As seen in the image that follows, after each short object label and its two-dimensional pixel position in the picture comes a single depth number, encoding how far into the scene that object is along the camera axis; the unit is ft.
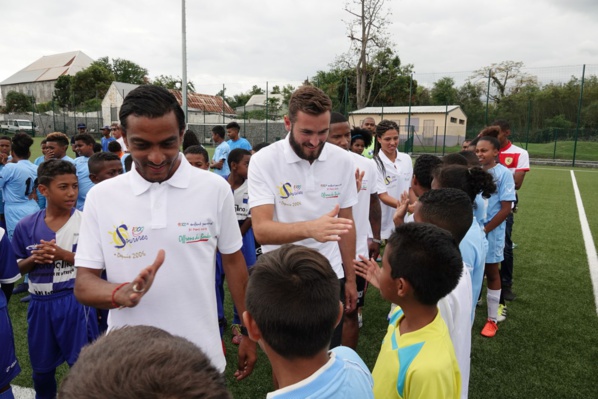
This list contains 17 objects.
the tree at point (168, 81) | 213.05
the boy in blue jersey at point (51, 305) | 9.70
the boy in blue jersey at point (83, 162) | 19.34
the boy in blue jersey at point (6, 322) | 7.70
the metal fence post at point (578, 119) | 73.98
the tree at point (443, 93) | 105.14
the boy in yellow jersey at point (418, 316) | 5.68
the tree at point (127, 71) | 262.88
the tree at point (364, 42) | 100.12
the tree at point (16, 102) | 200.34
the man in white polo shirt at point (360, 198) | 12.15
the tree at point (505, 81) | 89.32
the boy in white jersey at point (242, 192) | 15.72
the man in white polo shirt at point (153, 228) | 6.15
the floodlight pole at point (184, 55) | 53.85
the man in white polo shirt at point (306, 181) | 8.63
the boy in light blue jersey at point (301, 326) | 4.63
